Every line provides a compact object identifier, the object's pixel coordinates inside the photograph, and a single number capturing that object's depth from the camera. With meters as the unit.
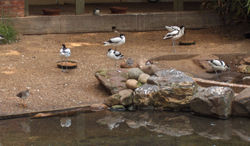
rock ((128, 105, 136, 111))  10.74
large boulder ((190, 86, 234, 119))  9.91
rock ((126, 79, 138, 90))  11.09
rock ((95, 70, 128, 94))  11.13
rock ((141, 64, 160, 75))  11.69
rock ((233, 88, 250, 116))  9.90
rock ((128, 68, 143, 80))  11.40
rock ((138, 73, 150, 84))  11.20
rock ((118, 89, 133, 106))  10.70
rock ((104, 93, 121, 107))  10.75
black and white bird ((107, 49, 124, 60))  12.09
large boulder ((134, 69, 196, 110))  10.45
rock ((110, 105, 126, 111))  10.71
